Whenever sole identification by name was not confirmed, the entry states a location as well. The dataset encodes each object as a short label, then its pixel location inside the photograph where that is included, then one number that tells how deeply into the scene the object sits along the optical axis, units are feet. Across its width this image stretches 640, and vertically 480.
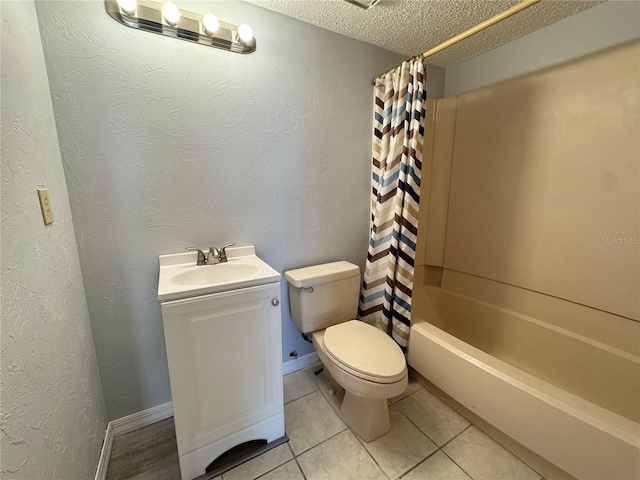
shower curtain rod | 3.24
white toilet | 3.88
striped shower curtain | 4.86
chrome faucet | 4.38
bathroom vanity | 3.33
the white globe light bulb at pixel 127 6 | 3.42
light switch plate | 2.72
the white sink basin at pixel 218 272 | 4.17
